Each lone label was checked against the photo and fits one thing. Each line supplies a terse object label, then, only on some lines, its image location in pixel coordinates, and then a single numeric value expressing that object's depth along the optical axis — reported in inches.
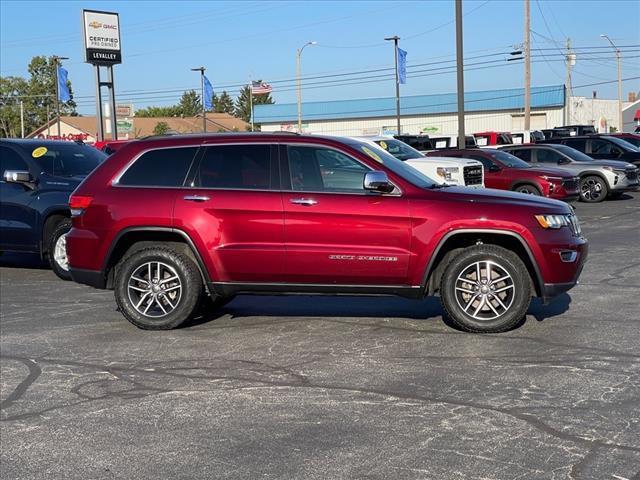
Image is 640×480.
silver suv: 904.3
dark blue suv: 459.8
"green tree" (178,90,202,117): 5575.8
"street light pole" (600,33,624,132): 2880.9
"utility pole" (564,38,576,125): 2736.2
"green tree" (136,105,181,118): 5300.2
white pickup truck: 614.2
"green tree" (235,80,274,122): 5807.1
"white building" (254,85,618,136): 2768.2
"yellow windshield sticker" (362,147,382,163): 309.4
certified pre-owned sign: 1648.6
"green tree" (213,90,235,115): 6318.9
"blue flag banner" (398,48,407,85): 1870.1
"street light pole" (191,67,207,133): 2272.4
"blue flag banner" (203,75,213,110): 2256.8
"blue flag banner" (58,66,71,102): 2192.8
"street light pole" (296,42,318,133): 2410.2
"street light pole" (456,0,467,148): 973.8
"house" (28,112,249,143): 3109.7
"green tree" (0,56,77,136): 3892.7
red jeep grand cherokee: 296.2
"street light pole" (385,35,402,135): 1904.0
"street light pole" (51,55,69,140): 2220.0
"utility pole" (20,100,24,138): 3511.8
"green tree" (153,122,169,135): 3427.4
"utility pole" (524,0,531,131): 1675.7
